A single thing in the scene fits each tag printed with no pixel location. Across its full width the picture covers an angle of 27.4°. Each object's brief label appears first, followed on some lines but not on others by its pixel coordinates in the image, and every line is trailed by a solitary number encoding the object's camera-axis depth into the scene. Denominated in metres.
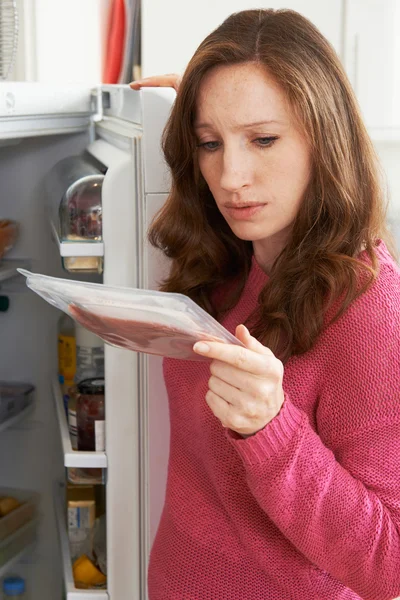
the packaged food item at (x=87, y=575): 1.60
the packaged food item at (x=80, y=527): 1.72
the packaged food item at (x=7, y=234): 2.02
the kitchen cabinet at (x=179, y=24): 2.24
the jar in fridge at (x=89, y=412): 1.56
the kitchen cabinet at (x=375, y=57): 2.29
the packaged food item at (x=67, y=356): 1.96
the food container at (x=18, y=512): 2.11
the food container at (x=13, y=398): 2.07
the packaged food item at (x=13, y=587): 2.12
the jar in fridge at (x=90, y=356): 1.70
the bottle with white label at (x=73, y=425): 1.58
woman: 0.95
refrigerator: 1.38
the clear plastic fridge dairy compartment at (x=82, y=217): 1.47
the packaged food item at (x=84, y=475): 1.61
